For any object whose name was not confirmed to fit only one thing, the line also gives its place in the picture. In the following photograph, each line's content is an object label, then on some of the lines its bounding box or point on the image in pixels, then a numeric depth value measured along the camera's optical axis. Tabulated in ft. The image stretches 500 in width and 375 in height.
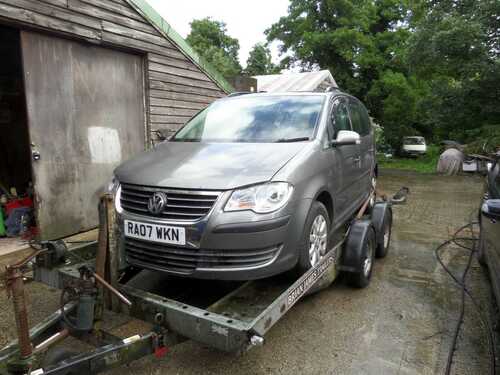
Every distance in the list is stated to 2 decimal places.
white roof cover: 47.14
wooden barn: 16.39
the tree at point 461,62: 43.32
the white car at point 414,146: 66.80
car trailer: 6.07
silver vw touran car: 8.59
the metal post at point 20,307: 5.86
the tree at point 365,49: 63.87
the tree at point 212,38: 140.05
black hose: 9.05
